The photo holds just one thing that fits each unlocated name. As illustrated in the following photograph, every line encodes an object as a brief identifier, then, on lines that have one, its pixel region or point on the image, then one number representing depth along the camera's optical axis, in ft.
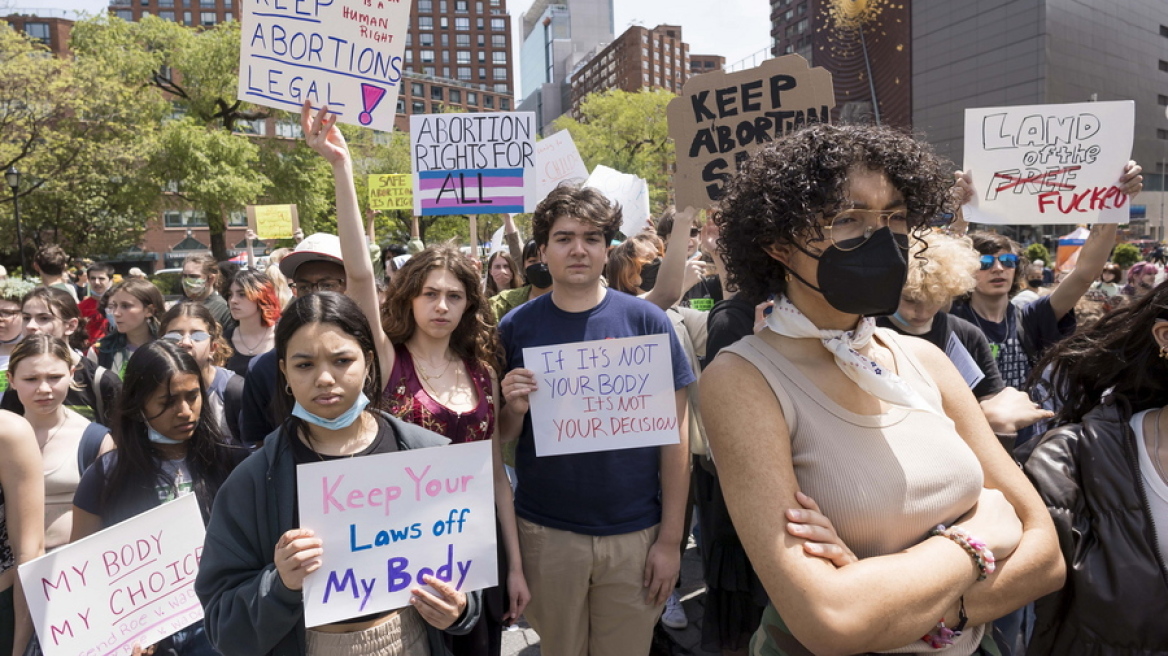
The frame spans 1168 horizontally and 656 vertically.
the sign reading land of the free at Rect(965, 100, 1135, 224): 13.48
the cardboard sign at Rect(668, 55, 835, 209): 10.59
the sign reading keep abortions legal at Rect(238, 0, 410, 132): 10.34
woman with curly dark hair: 4.46
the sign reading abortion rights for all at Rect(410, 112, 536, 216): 15.60
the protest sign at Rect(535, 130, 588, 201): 20.83
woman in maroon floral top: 8.43
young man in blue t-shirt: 8.81
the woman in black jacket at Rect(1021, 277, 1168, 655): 5.53
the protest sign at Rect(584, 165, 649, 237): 20.53
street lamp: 61.41
